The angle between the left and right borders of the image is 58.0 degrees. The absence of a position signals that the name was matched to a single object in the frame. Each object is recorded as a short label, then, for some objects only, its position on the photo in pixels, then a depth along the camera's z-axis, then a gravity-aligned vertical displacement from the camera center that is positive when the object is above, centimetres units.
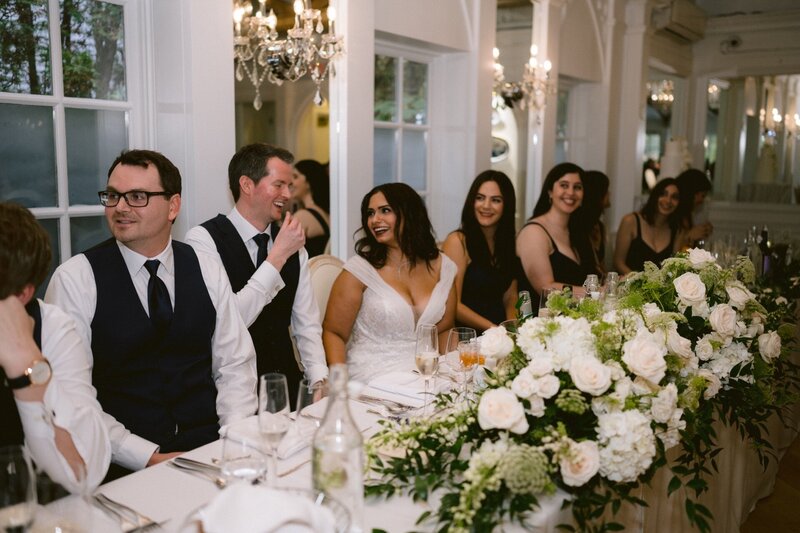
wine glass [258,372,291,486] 142 -49
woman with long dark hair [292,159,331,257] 478 -25
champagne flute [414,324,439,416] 202 -53
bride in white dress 321 -57
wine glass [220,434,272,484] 136 -55
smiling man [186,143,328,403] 277 -37
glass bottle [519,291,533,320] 224 -43
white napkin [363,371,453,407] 224 -71
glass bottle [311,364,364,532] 126 -51
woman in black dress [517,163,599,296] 423 -44
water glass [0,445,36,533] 106 -48
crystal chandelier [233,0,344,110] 353 +59
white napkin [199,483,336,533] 113 -55
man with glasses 213 -46
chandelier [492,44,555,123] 571 +63
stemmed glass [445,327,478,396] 203 -53
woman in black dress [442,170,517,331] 391 -44
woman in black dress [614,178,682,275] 550 -48
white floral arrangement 140 -56
